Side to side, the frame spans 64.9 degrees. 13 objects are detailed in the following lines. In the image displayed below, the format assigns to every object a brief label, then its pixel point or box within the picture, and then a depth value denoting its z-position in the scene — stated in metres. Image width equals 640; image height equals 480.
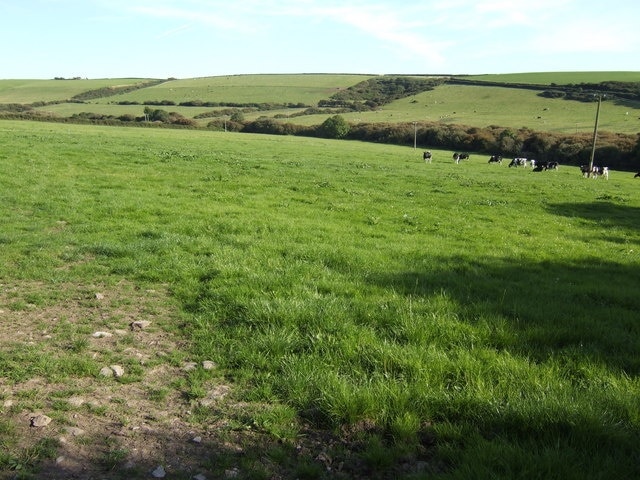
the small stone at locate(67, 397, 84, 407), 4.76
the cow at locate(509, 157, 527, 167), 59.31
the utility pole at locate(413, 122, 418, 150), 85.31
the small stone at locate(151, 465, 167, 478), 3.87
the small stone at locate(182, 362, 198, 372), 5.57
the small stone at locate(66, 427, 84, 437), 4.32
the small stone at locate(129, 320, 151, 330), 6.65
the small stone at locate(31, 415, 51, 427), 4.39
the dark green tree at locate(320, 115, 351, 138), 98.69
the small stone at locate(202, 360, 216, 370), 5.59
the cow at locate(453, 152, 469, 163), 57.91
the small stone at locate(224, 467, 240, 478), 3.90
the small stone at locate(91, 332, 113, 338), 6.29
